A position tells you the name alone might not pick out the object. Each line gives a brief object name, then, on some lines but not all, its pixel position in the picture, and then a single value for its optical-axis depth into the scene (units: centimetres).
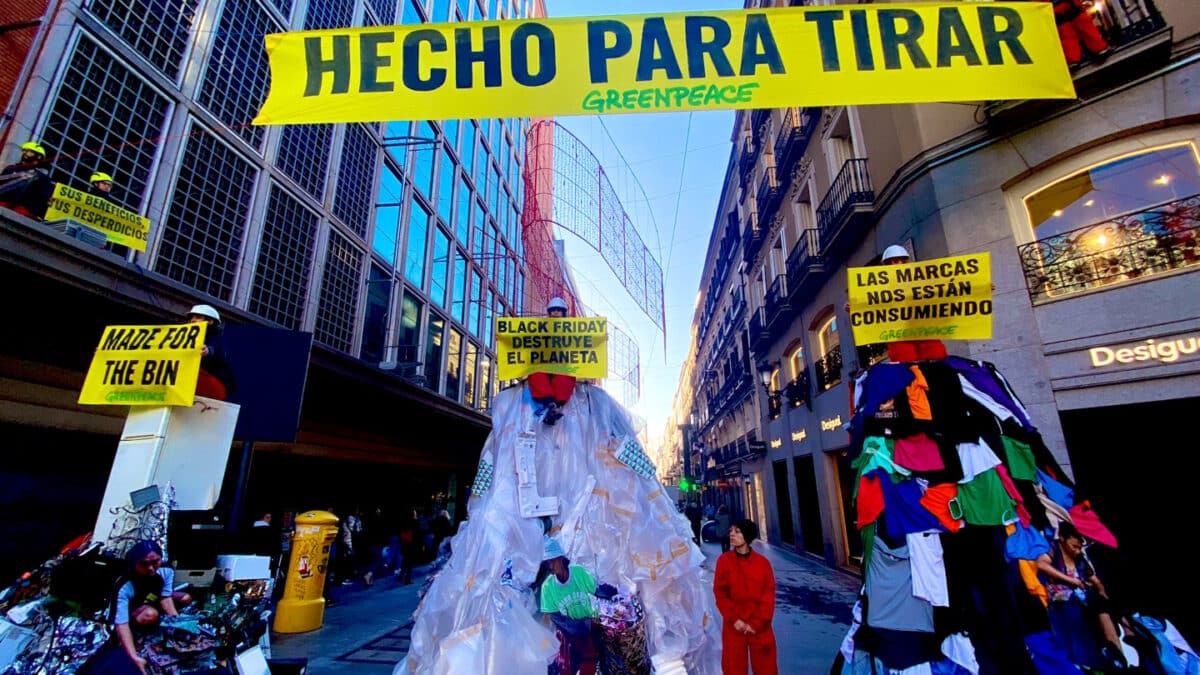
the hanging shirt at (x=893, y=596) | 337
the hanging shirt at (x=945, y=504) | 348
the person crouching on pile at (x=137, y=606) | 294
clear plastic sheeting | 332
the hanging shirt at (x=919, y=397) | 376
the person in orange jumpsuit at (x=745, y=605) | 420
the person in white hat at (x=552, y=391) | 464
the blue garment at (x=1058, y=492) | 376
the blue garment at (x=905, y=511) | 353
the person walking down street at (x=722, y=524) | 1688
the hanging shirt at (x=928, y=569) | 329
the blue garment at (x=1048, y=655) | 314
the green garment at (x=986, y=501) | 348
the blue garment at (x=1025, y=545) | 340
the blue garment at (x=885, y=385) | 386
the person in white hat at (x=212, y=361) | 390
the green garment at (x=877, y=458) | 373
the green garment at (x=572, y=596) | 354
